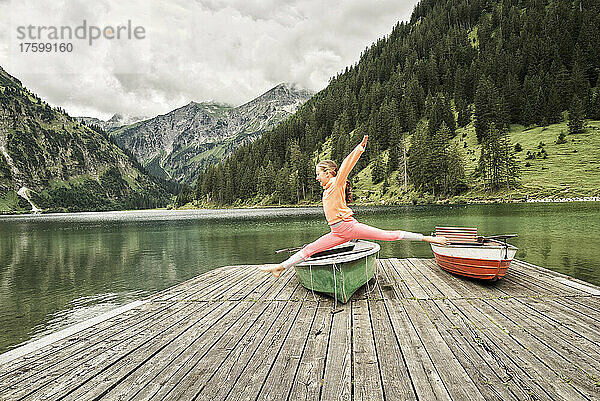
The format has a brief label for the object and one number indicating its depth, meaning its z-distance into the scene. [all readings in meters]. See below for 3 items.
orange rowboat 8.27
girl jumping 6.46
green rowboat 7.12
